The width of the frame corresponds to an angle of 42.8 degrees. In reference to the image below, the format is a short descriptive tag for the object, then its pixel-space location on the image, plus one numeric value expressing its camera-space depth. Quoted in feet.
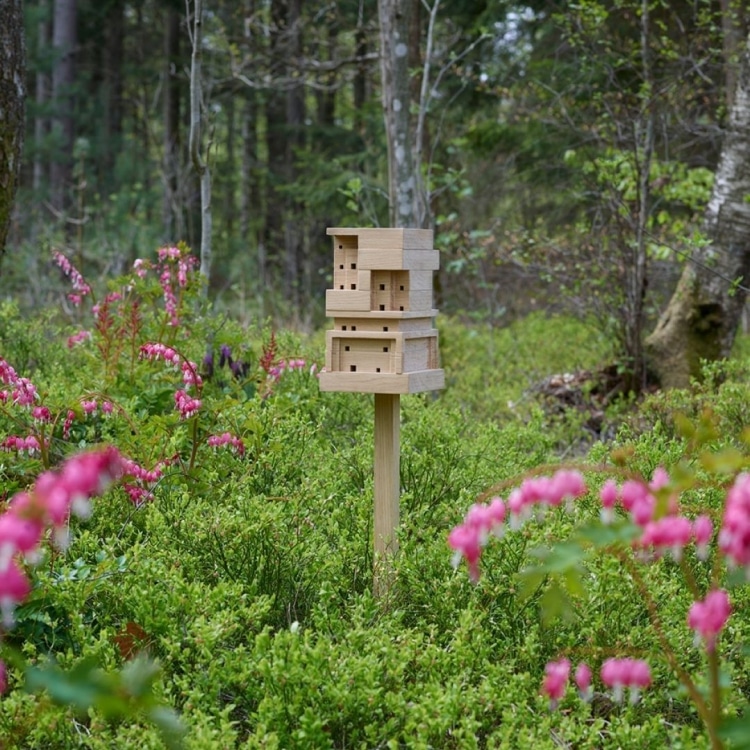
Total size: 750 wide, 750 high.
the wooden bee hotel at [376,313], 10.87
